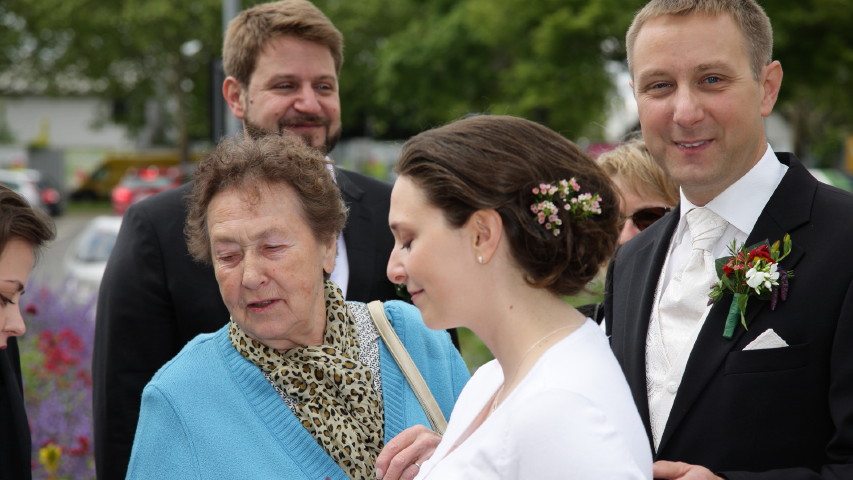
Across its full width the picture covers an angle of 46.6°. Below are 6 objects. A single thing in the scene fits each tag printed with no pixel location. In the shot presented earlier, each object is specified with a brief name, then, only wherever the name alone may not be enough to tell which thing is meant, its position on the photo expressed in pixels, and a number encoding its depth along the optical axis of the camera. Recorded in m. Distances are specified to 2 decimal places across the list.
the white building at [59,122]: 65.44
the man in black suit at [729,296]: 2.55
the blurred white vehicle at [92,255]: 12.71
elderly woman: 2.71
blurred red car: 28.95
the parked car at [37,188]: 33.38
